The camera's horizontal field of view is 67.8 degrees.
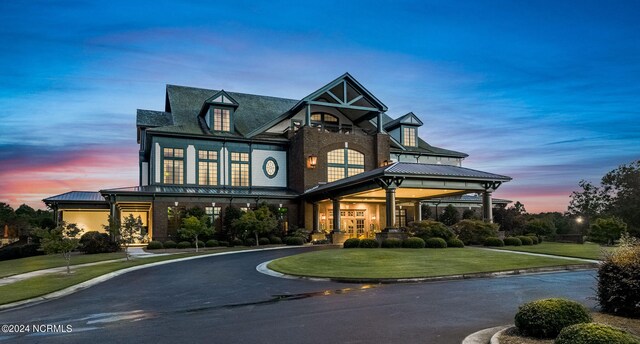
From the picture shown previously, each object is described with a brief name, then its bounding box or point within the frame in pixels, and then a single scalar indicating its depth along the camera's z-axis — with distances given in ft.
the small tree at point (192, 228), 109.09
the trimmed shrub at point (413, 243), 93.20
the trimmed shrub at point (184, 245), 120.16
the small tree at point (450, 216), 159.63
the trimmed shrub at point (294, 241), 129.18
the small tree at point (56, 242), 73.61
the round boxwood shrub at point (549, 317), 27.50
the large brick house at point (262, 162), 134.21
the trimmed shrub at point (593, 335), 21.01
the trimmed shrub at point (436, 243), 93.81
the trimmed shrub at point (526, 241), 105.70
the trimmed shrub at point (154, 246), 119.03
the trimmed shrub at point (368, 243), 94.48
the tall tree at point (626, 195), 181.27
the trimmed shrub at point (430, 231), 100.07
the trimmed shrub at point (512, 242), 102.94
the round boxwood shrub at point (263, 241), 128.36
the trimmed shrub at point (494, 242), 100.89
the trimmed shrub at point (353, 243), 95.76
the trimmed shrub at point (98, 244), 112.68
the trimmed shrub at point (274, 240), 130.82
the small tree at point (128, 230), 94.58
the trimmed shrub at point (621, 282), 32.78
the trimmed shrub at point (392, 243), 93.45
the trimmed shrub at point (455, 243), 95.55
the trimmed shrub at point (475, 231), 105.81
